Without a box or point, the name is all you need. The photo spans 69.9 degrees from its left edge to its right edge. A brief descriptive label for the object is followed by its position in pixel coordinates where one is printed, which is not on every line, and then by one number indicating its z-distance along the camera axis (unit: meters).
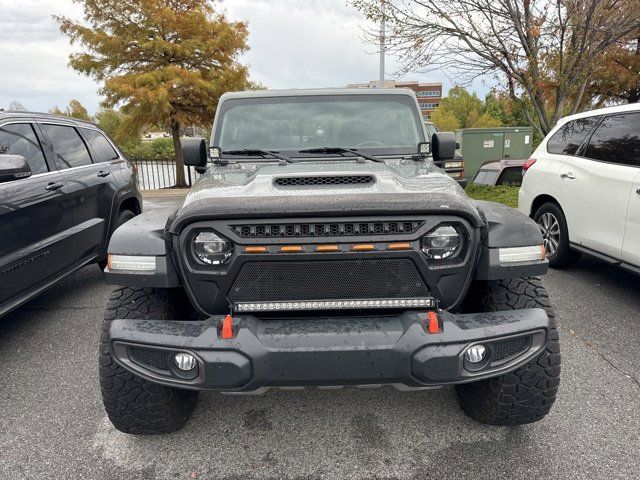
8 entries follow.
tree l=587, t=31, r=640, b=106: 10.52
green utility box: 15.86
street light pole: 8.77
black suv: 3.30
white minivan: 4.02
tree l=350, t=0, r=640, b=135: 7.80
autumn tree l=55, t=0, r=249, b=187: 12.71
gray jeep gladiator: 1.96
